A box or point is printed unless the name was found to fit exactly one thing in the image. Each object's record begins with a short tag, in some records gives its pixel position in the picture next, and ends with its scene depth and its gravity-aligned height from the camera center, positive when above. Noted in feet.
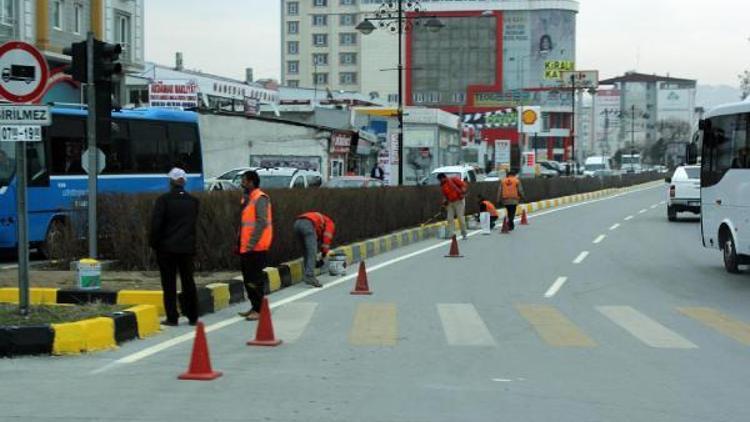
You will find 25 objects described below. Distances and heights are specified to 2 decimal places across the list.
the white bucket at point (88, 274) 35.86 -4.24
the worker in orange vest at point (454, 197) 75.46 -2.07
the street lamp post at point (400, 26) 92.63 +15.98
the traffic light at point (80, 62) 37.96 +4.86
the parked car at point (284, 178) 82.17 -0.49
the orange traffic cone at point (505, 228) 84.84 -5.36
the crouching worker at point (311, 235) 45.42 -3.31
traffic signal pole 37.88 +1.43
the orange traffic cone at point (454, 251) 62.69 -5.67
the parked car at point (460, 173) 112.78 +0.06
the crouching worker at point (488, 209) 84.53 -3.46
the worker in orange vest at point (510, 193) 84.38 -1.91
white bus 48.29 -0.46
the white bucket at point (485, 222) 83.61 -4.72
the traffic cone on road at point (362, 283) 43.83 -5.61
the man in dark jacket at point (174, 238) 32.73 -2.48
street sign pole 30.42 -1.99
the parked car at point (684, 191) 97.91 -1.93
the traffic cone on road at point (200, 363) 24.06 -5.35
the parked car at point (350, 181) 91.90 -0.87
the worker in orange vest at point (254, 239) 35.17 -2.71
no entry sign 29.22 +3.43
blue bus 55.57 +0.68
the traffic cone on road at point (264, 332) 29.50 -5.49
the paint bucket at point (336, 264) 50.70 -5.36
